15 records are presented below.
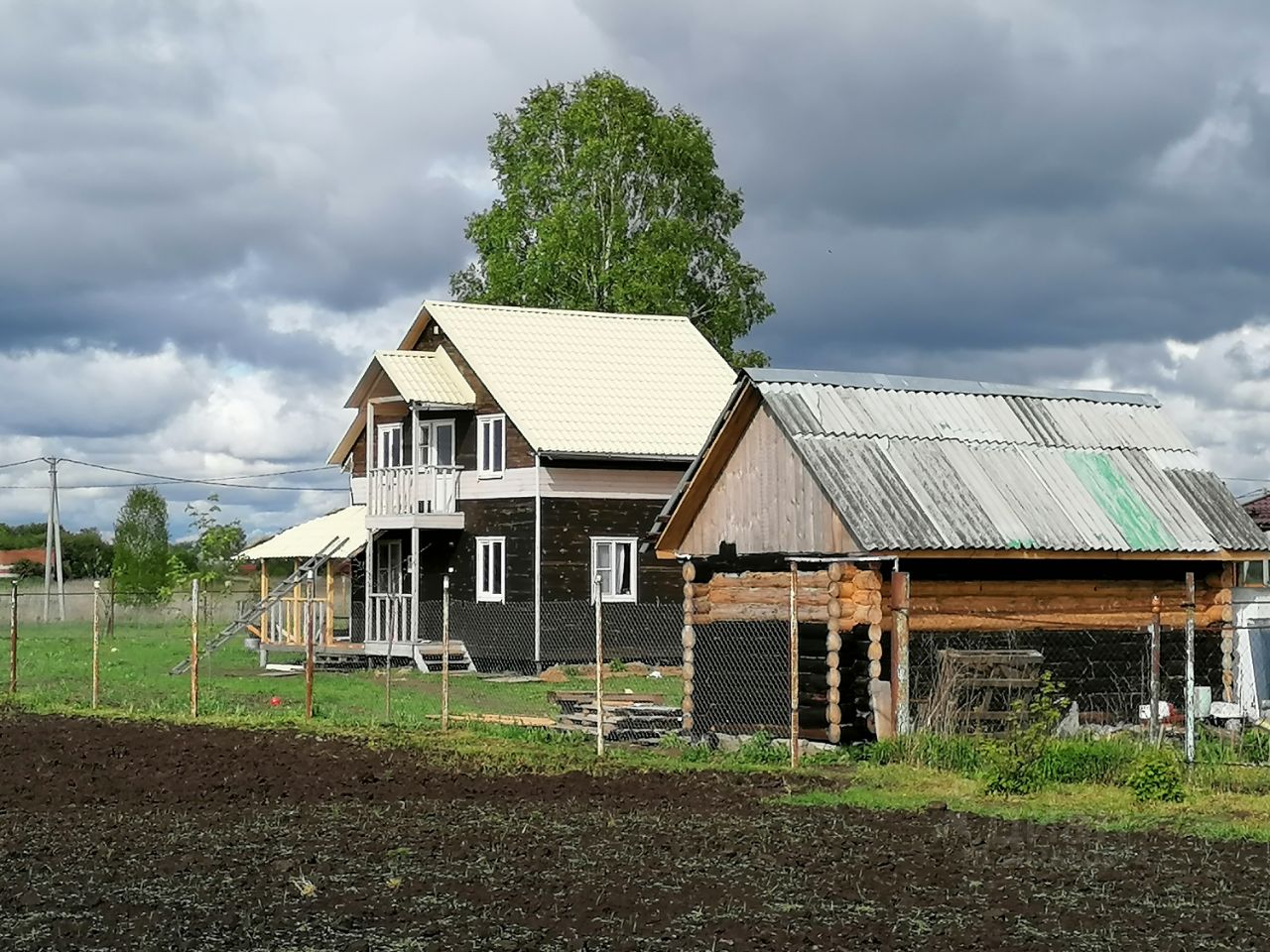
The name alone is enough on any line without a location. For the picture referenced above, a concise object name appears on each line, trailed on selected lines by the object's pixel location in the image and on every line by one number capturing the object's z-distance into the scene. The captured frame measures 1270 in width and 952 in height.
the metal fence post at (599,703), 20.08
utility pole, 62.84
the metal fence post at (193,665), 24.02
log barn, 20.23
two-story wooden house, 37.25
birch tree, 49.59
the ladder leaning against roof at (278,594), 37.25
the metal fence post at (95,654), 25.20
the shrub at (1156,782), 15.67
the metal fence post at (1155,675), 17.27
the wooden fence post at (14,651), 25.92
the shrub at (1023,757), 16.23
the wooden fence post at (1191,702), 16.61
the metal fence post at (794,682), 18.72
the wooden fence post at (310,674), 23.36
